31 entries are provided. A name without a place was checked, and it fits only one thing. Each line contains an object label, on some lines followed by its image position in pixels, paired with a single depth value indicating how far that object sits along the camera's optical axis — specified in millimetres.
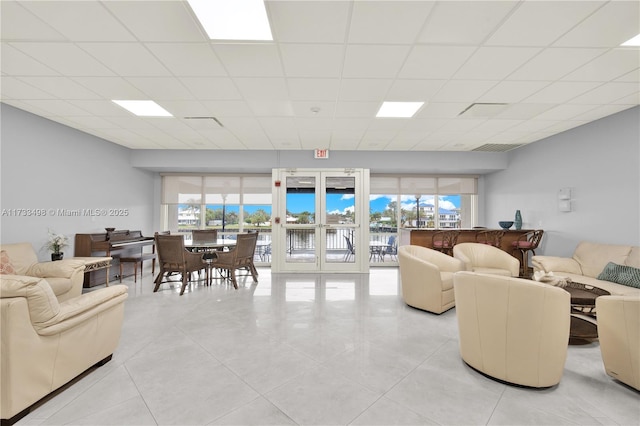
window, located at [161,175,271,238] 7480
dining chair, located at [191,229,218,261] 5824
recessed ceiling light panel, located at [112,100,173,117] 3902
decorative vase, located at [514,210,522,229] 5973
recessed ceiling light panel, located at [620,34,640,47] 2449
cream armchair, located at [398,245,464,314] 3699
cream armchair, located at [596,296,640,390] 2013
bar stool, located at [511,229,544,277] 5418
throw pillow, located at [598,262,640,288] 3523
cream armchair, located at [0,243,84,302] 3520
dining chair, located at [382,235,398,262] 7680
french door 6602
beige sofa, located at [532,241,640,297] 3689
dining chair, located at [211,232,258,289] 5113
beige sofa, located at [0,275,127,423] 1688
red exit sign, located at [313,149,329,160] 6473
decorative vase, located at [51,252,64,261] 4379
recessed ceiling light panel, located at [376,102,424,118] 3895
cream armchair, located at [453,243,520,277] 4410
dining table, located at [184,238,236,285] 5252
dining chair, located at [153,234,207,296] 4766
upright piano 4980
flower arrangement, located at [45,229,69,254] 4422
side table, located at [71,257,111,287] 4348
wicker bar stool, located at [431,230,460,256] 5668
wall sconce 4930
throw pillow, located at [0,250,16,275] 3357
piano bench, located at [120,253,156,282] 5363
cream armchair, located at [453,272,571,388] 2000
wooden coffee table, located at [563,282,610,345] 2771
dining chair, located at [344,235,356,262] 6679
